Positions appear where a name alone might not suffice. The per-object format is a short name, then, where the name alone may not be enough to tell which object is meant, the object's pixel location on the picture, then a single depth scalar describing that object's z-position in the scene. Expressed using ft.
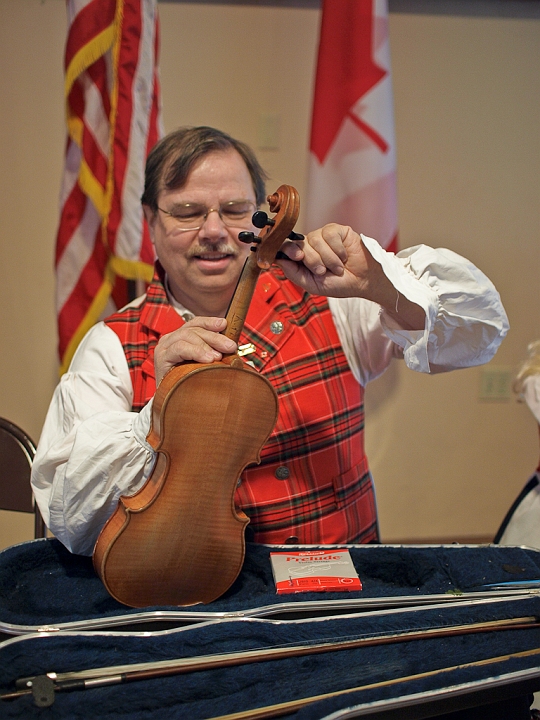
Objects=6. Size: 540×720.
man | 3.47
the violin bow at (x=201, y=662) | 2.58
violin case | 2.58
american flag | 5.85
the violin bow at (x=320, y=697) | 2.49
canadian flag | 6.59
